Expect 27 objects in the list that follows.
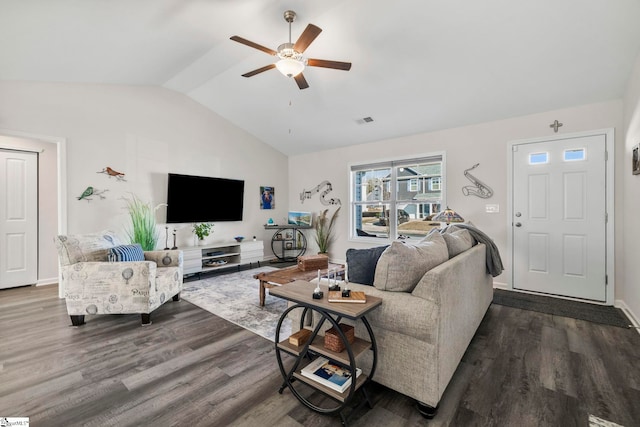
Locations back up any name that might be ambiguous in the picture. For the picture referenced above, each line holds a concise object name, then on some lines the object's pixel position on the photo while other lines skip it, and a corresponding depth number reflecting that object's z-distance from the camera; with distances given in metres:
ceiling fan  2.29
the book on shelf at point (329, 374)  1.50
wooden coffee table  3.09
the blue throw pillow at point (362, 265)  1.86
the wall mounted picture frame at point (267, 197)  6.06
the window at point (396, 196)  4.64
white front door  3.32
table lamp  3.51
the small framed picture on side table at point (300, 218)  6.13
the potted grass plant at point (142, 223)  3.98
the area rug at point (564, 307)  2.85
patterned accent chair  2.69
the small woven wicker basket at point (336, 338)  1.52
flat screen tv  4.64
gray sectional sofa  1.48
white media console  4.45
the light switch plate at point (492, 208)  3.94
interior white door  3.93
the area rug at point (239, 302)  2.72
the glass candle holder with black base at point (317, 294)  1.56
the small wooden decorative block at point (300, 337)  1.68
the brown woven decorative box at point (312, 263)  3.51
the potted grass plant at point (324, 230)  5.79
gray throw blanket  2.82
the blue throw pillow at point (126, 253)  2.85
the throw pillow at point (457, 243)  2.21
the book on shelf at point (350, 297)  1.49
